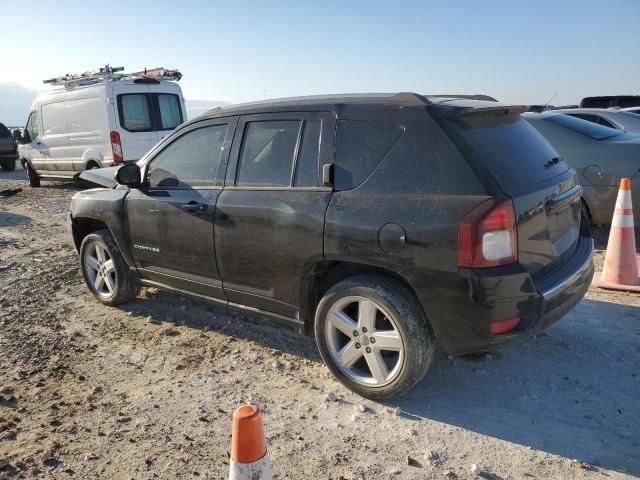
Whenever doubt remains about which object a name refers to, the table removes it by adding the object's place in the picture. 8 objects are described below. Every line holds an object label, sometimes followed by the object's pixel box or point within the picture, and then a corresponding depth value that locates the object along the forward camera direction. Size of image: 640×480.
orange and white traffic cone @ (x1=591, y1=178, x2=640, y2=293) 4.78
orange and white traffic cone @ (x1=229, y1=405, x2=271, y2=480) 1.81
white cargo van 10.66
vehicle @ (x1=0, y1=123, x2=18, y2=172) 19.15
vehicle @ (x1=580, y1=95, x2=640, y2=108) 16.92
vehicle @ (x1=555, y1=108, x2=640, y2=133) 9.57
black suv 2.79
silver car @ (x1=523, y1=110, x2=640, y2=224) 5.94
